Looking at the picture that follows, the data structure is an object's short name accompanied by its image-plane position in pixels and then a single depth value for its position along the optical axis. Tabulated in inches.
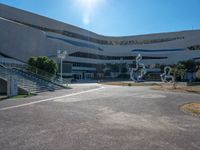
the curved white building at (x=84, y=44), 1357.2
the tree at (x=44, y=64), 1014.3
